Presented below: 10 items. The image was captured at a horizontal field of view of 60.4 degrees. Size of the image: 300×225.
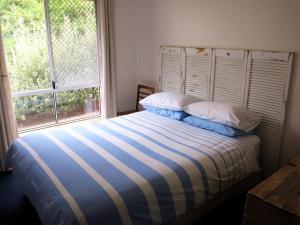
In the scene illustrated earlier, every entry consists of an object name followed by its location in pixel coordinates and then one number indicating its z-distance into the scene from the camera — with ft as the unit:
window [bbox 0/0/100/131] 9.28
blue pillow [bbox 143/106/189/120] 8.81
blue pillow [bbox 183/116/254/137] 7.39
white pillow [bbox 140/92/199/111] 8.83
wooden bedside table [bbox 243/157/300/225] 4.45
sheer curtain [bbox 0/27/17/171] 8.52
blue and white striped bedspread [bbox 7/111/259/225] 4.72
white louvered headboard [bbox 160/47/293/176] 7.45
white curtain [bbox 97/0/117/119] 10.44
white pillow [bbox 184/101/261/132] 7.31
